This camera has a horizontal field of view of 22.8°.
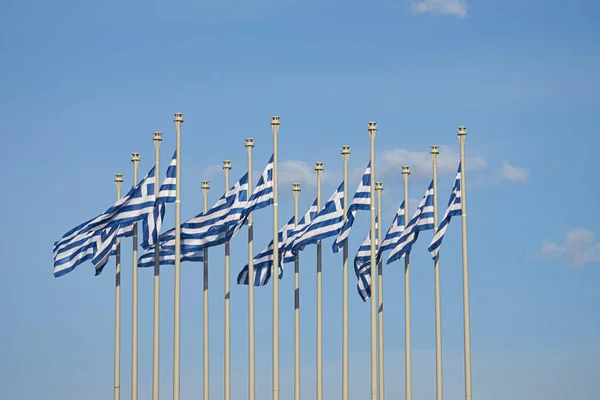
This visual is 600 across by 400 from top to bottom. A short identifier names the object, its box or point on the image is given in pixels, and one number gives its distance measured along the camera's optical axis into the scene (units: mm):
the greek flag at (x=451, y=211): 65312
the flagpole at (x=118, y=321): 67812
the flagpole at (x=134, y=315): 65625
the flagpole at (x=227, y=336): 66625
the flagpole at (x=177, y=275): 61844
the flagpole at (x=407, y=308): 67312
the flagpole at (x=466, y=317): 63469
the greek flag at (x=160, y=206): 64375
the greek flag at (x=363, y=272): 68250
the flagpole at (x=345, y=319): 66062
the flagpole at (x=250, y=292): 63656
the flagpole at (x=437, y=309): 64938
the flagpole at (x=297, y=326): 68000
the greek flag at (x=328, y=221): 65688
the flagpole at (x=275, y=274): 62625
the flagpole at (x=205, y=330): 67062
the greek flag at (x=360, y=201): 65938
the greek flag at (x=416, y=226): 66688
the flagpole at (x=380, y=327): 68562
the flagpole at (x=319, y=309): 66812
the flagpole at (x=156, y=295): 64000
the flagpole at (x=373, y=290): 64375
